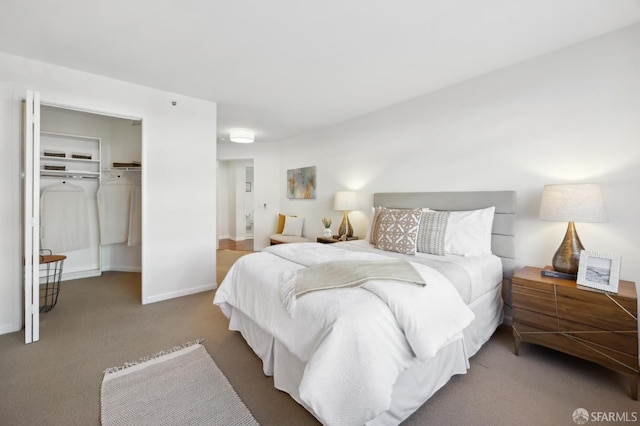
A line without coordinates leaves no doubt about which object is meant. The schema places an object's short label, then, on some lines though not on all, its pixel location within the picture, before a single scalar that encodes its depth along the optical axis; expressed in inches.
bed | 46.4
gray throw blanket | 61.6
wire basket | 116.7
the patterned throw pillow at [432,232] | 100.1
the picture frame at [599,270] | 70.5
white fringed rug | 59.4
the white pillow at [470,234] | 98.1
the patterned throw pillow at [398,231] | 102.8
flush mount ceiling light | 190.5
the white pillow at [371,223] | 125.3
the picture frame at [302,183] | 197.2
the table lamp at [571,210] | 76.2
